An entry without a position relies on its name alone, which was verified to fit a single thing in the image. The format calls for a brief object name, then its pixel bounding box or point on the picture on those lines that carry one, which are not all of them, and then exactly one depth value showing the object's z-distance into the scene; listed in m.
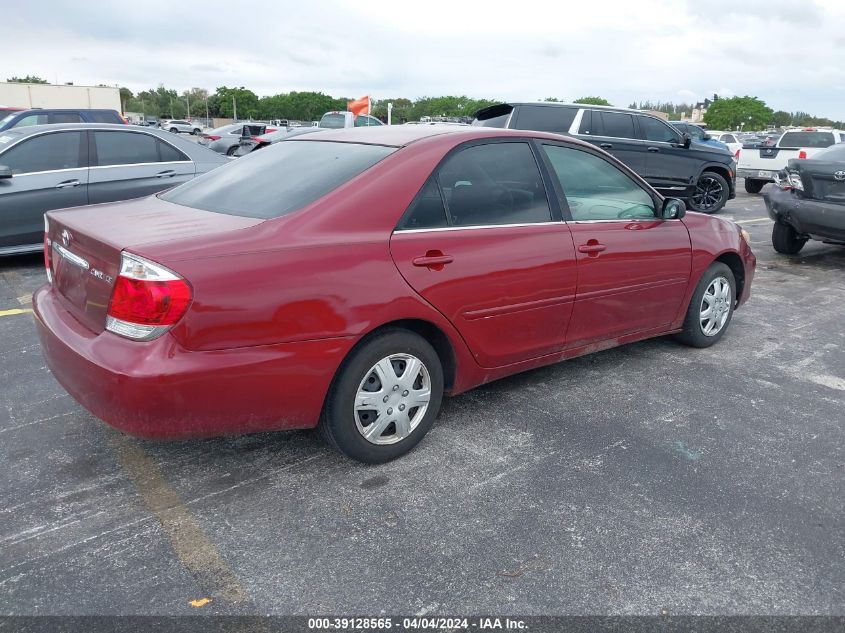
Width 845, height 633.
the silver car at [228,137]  22.83
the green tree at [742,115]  118.00
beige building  43.75
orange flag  23.03
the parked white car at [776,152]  16.30
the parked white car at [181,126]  52.52
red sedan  2.71
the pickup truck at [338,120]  25.48
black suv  11.02
